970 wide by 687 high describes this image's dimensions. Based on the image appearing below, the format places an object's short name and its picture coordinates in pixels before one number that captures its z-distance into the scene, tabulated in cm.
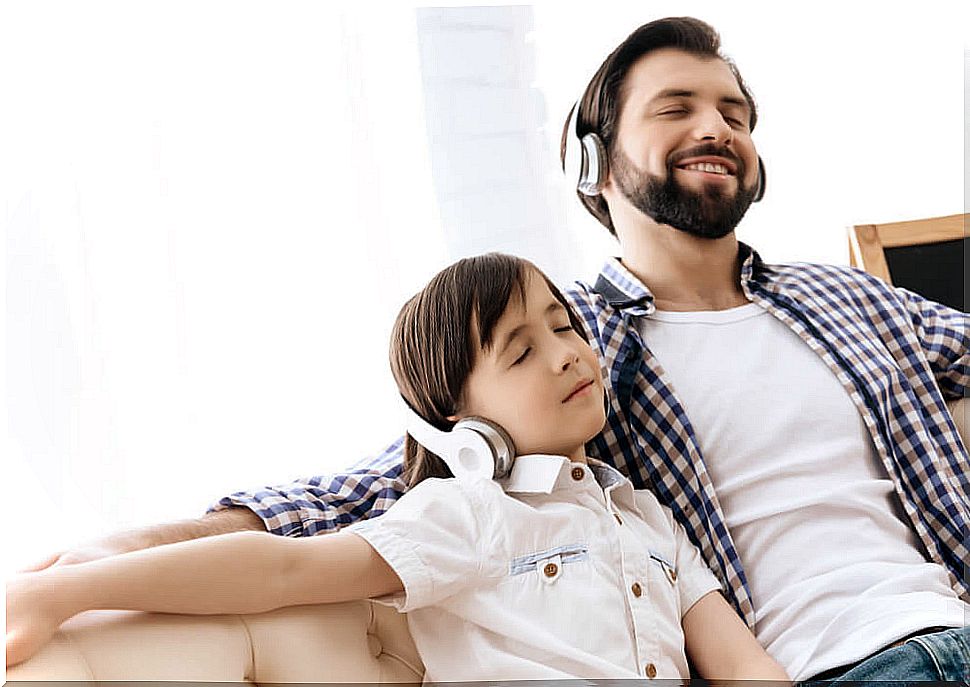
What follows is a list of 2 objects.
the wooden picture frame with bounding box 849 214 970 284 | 174
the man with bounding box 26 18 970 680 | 114
